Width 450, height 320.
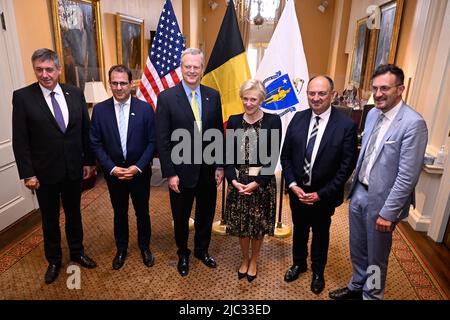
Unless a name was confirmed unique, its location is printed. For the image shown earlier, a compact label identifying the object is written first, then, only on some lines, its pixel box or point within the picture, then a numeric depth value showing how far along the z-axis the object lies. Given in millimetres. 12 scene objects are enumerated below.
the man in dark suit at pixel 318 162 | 1919
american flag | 3094
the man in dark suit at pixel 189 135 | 2070
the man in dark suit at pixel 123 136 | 2168
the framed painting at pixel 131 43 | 4668
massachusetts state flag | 2932
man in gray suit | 1656
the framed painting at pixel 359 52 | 5461
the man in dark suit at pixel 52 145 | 2002
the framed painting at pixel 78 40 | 3436
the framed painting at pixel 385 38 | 4016
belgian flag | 2834
